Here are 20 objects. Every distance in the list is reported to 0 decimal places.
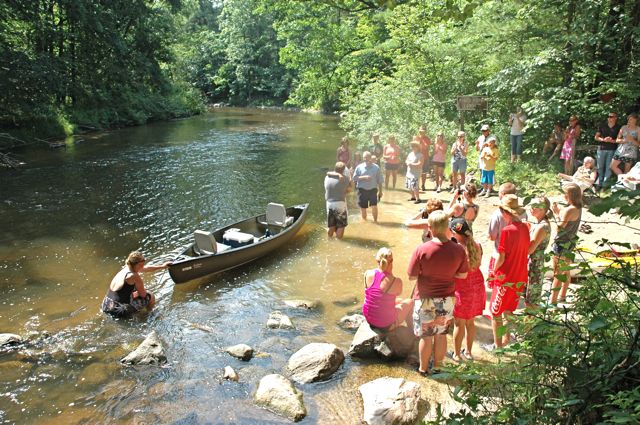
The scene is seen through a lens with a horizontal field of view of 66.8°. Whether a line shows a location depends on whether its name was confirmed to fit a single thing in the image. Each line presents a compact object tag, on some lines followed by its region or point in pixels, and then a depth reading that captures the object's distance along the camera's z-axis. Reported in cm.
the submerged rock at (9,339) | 643
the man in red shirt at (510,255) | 512
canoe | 825
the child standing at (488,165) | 1143
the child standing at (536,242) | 538
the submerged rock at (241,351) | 613
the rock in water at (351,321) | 680
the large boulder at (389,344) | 574
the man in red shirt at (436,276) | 461
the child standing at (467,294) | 505
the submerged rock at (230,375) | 568
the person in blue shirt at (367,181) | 1077
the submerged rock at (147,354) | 605
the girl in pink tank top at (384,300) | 542
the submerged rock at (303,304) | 753
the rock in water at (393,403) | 464
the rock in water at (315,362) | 557
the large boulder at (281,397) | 495
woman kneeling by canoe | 720
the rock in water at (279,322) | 690
